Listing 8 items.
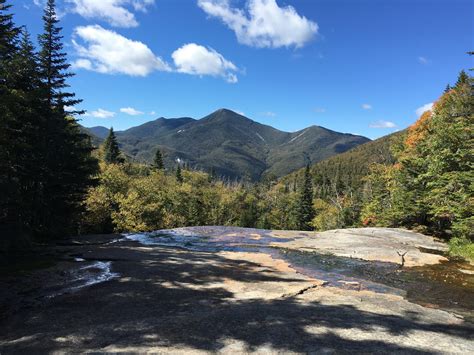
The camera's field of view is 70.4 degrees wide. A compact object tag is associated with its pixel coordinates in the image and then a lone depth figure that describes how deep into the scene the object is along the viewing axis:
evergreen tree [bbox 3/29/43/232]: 20.27
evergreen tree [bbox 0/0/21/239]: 15.98
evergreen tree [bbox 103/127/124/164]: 82.12
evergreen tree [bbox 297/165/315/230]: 75.43
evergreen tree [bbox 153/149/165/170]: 98.47
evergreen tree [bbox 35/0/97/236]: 23.81
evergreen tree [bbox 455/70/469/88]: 50.87
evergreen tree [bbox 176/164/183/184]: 90.88
